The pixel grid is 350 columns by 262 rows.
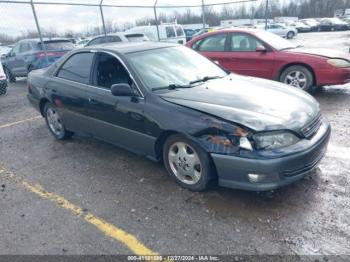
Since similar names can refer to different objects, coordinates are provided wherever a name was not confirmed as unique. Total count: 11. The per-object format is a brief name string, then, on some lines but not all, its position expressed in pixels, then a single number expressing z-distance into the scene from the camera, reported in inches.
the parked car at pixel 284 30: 1272.1
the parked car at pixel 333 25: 1510.8
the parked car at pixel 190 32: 1080.3
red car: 259.1
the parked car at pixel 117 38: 489.7
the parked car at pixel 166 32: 696.4
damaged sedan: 115.8
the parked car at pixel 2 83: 373.7
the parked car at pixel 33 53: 448.8
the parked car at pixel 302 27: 1656.0
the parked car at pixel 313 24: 1626.8
